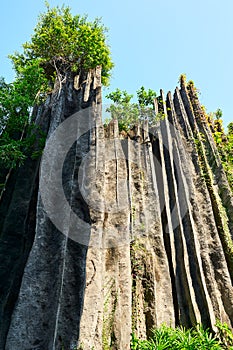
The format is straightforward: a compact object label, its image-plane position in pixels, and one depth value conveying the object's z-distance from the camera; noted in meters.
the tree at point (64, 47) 16.58
